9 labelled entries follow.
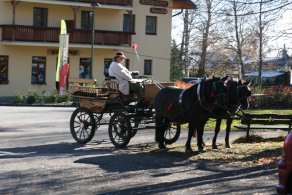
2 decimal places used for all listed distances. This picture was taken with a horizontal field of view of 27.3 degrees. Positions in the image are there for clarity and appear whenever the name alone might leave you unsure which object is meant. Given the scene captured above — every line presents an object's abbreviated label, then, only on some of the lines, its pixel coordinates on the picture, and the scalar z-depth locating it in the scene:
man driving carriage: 14.41
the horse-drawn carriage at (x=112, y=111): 14.33
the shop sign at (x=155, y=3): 49.84
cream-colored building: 44.62
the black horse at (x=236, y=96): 12.30
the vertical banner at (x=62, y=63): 22.60
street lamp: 42.64
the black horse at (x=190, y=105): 12.57
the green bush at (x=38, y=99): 38.94
